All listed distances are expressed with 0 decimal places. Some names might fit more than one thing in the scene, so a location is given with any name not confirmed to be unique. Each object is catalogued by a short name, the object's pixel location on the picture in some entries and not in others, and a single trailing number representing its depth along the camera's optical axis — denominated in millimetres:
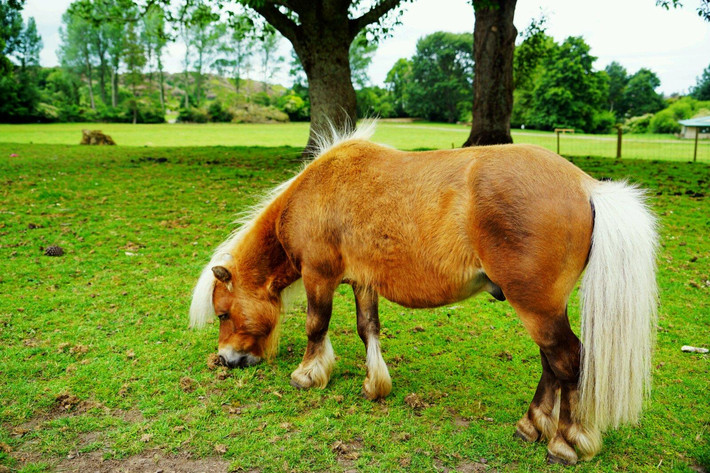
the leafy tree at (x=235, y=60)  78062
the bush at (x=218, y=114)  56156
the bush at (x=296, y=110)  61750
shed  44719
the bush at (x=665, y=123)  52069
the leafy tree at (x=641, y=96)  79512
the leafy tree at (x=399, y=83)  77875
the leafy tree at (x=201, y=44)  72438
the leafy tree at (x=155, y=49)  68125
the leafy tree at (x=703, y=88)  71312
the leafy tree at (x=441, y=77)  73625
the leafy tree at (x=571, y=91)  64000
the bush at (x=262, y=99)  69506
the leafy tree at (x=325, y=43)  13211
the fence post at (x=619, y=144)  21062
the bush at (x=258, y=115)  56469
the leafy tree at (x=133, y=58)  70438
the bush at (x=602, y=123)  64938
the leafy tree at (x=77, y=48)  71875
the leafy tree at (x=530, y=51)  20109
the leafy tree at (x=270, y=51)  77938
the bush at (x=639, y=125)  57625
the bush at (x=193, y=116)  54875
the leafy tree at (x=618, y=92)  85750
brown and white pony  3010
